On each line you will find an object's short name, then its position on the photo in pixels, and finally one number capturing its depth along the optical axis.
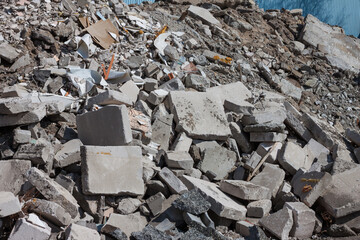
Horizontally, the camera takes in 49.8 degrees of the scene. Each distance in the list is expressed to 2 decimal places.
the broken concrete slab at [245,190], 4.84
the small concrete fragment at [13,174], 4.22
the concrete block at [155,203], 4.43
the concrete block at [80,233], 3.59
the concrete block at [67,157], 4.53
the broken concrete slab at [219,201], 4.50
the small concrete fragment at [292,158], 5.75
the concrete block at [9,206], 3.59
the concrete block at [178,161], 5.08
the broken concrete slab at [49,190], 4.00
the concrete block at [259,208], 4.79
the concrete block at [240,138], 6.15
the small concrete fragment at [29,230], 3.49
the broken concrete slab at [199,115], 5.82
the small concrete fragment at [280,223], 4.53
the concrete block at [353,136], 6.71
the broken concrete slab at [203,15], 9.56
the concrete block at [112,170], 4.34
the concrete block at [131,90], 5.89
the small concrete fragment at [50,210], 3.79
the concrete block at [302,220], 4.70
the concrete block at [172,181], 4.68
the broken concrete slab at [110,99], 5.22
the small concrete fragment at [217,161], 5.54
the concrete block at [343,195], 4.96
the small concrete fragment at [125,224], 3.99
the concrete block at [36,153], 4.34
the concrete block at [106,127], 4.72
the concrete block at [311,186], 5.07
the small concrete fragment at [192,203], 4.19
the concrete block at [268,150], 5.84
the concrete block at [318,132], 6.43
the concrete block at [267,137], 5.98
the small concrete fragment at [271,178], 5.33
